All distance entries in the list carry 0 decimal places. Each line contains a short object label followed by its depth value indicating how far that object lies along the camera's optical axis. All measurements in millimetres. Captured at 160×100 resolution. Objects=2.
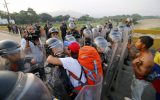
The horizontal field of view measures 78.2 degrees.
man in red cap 1474
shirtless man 1934
